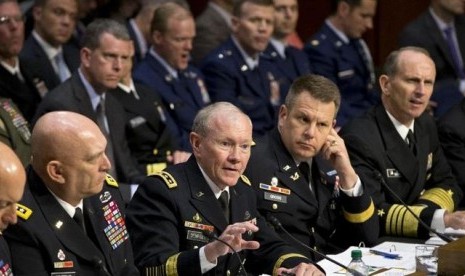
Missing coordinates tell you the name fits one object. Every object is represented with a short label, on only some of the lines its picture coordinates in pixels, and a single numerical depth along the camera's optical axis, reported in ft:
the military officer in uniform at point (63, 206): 21.93
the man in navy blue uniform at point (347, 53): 45.31
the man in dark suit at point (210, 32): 46.32
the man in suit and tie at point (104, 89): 33.82
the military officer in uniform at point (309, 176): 27.99
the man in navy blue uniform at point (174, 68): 39.70
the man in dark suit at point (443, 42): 43.80
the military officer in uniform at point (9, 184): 19.81
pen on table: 26.56
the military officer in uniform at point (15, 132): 31.90
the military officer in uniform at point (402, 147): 30.71
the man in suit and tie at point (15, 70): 36.44
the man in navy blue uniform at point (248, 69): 41.80
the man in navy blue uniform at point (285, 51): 43.83
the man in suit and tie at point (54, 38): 39.06
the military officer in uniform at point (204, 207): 24.26
